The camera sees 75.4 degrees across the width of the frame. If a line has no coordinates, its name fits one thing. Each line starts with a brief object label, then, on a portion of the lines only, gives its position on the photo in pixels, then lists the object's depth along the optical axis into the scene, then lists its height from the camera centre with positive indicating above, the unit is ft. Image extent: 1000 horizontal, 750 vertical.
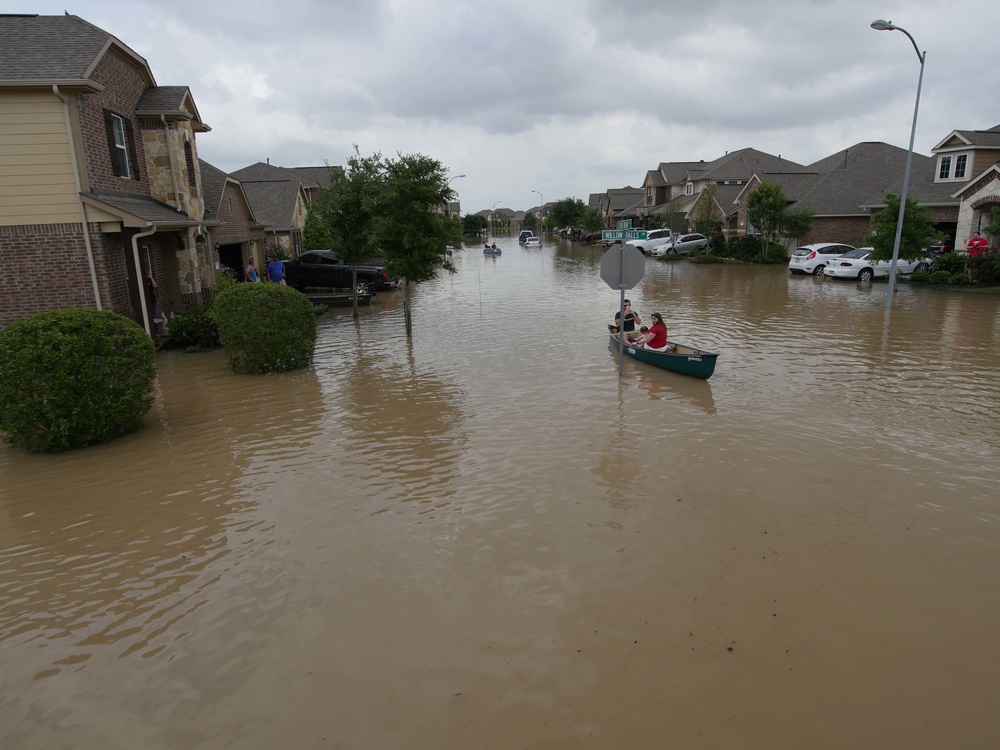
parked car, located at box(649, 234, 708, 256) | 163.53 -3.73
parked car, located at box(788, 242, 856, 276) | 109.19 -4.94
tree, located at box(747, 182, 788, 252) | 134.41 +4.23
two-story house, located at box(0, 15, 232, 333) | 44.04 +4.93
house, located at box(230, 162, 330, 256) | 117.08 +6.46
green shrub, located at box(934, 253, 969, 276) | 91.15 -5.37
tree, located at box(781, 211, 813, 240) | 132.77 +0.82
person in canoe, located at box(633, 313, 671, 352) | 47.80 -7.78
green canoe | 43.45 -8.93
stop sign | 38.73 -2.13
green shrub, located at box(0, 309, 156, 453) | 28.99 -6.10
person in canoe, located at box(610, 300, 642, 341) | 54.70 -7.45
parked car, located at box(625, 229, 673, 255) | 167.02 -2.61
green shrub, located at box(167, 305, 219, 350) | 55.67 -7.38
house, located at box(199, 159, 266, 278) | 71.77 +2.47
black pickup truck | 91.09 -4.47
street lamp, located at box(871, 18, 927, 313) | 61.67 +7.36
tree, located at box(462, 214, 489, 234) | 411.68 +7.39
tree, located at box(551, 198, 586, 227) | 337.93 +11.28
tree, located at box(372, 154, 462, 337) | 56.29 +1.64
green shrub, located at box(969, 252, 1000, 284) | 86.17 -5.95
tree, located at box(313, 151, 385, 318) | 68.95 +3.30
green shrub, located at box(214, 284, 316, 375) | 45.24 -5.93
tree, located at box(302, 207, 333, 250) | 106.93 +0.32
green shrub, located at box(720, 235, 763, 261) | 143.95 -4.36
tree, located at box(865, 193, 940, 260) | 87.40 -0.70
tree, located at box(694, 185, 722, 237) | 166.20 +3.97
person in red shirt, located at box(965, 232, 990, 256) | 89.40 -3.03
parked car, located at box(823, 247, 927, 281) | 97.76 -6.13
